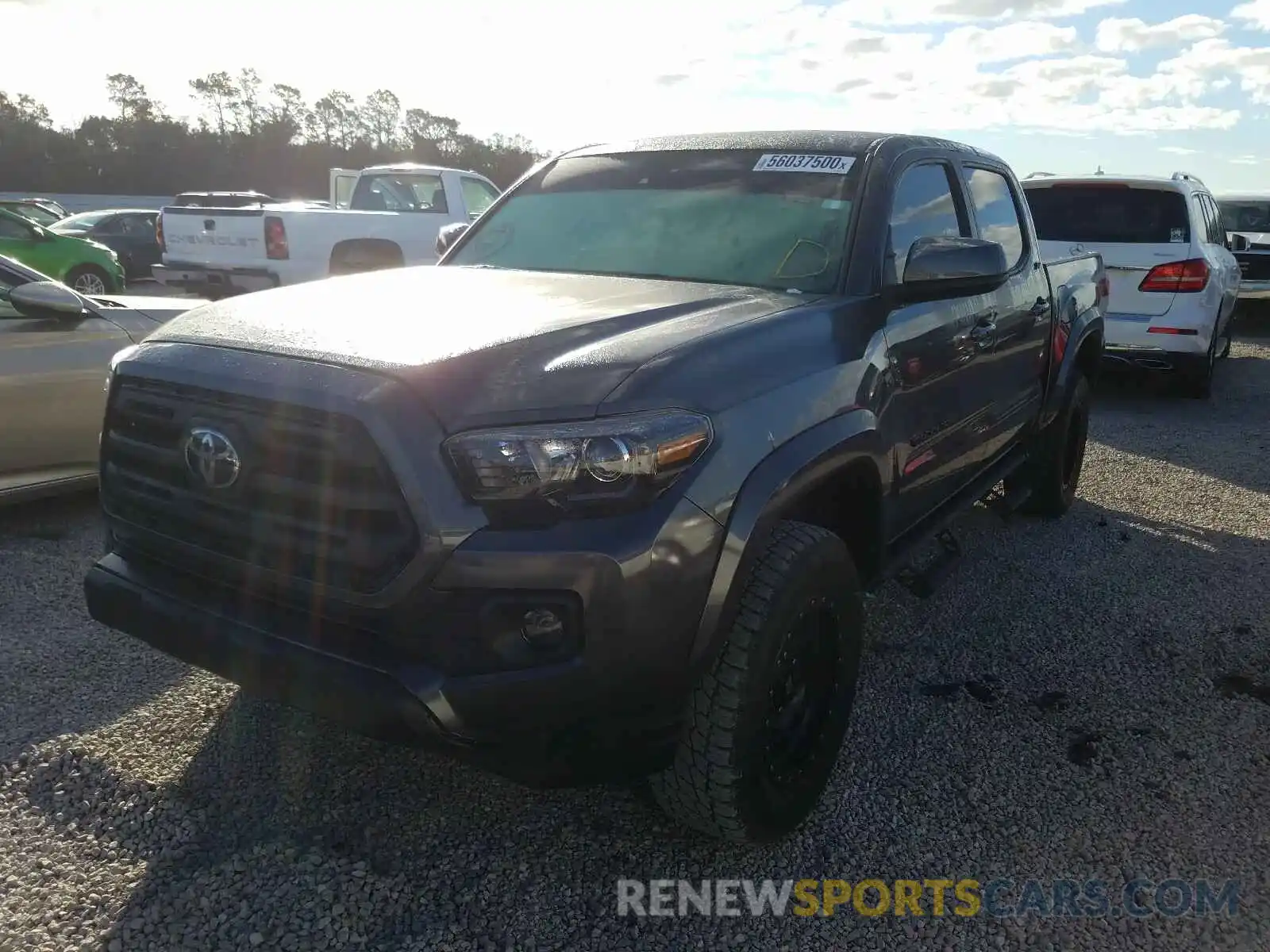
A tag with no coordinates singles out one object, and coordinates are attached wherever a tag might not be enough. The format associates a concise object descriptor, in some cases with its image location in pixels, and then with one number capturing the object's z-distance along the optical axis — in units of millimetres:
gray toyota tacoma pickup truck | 1985
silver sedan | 4410
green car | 12711
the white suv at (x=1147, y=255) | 8078
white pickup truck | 10016
